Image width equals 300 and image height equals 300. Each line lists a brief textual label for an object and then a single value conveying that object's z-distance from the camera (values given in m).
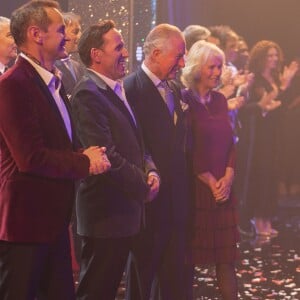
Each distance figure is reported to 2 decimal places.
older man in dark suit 8.12
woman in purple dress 8.87
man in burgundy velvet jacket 5.77
